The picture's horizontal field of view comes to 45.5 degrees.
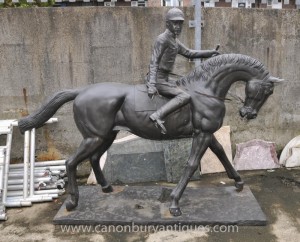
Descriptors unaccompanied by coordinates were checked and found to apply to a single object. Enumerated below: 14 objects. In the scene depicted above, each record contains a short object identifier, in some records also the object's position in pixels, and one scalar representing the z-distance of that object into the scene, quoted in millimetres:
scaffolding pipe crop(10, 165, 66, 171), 5500
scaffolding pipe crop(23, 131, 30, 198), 4946
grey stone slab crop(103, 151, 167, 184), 5551
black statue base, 4105
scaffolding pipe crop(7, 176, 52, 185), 5148
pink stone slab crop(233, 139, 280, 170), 5992
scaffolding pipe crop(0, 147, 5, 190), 4679
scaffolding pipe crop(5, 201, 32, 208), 4819
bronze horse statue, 4039
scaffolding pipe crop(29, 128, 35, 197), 5039
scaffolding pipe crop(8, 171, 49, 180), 5285
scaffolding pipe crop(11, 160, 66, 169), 5594
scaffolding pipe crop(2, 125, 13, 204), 4727
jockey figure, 3889
